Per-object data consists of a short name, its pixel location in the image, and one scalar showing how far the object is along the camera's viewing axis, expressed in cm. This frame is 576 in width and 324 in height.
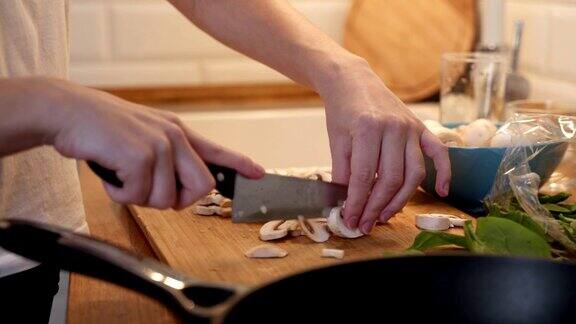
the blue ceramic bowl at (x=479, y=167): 113
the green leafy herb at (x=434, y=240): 93
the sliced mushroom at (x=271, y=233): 103
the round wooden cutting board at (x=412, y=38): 193
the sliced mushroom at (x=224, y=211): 113
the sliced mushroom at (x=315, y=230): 103
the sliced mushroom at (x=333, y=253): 98
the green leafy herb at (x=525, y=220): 95
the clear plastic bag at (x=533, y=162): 99
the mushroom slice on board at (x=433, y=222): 108
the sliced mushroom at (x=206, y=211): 114
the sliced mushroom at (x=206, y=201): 117
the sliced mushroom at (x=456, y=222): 109
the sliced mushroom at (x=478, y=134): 120
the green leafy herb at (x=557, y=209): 105
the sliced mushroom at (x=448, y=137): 120
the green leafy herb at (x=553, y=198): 108
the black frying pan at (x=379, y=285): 63
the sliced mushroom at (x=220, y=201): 115
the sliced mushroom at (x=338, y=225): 102
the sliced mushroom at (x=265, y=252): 97
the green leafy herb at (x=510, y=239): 86
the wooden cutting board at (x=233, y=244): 94
